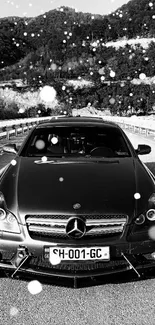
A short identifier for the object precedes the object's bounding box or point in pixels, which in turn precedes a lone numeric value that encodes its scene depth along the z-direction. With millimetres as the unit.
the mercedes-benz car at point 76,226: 3408
